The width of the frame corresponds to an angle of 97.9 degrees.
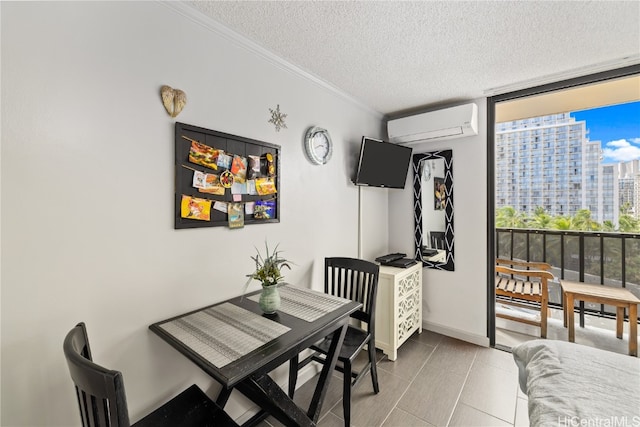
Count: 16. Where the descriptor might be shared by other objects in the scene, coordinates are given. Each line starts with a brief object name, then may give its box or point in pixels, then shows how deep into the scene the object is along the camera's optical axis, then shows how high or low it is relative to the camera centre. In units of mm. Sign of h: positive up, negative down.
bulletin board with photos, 1501 +205
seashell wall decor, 1416 +589
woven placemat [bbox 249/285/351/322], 1552 -543
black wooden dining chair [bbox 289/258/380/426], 1815 -769
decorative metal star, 1990 +688
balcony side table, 2422 -779
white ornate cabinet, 2535 -893
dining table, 1112 -568
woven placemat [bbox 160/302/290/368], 1153 -560
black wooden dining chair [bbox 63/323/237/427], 703 -467
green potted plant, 1506 -396
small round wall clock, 2252 +577
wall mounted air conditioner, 2650 +905
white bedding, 964 -683
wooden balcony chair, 2876 -815
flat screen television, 2684 +512
